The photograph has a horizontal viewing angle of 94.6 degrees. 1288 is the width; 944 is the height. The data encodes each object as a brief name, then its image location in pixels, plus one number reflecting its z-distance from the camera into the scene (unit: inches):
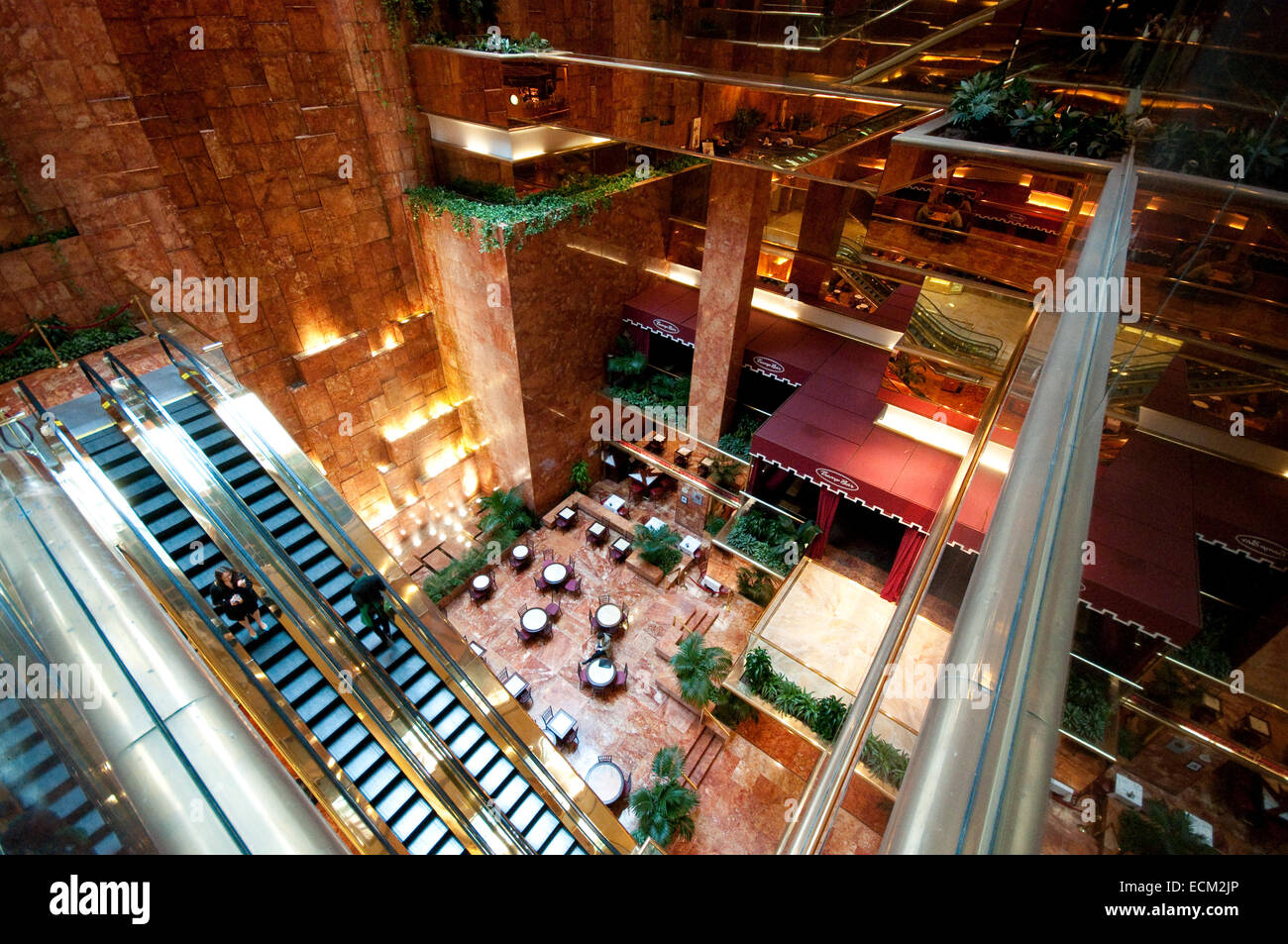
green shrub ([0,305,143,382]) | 283.0
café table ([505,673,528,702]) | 362.3
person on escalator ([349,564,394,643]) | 243.8
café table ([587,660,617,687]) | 365.1
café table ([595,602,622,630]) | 396.6
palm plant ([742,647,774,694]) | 320.2
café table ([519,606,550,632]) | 396.5
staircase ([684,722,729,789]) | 333.4
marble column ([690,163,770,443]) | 334.6
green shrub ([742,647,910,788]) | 300.0
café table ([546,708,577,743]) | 340.5
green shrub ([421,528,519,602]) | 424.2
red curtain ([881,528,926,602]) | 325.7
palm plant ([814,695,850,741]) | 297.8
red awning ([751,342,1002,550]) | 312.8
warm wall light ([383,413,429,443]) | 463.8
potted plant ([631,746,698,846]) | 298.5
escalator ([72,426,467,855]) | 236.7
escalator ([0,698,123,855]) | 64.9
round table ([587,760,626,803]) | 319.0
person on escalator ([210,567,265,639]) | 226.7
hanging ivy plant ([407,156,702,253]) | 373.7
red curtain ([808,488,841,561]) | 357.1
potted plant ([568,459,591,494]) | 511.2
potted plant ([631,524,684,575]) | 435.5
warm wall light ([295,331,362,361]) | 393.7
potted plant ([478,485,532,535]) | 483.5
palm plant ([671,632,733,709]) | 337.4
